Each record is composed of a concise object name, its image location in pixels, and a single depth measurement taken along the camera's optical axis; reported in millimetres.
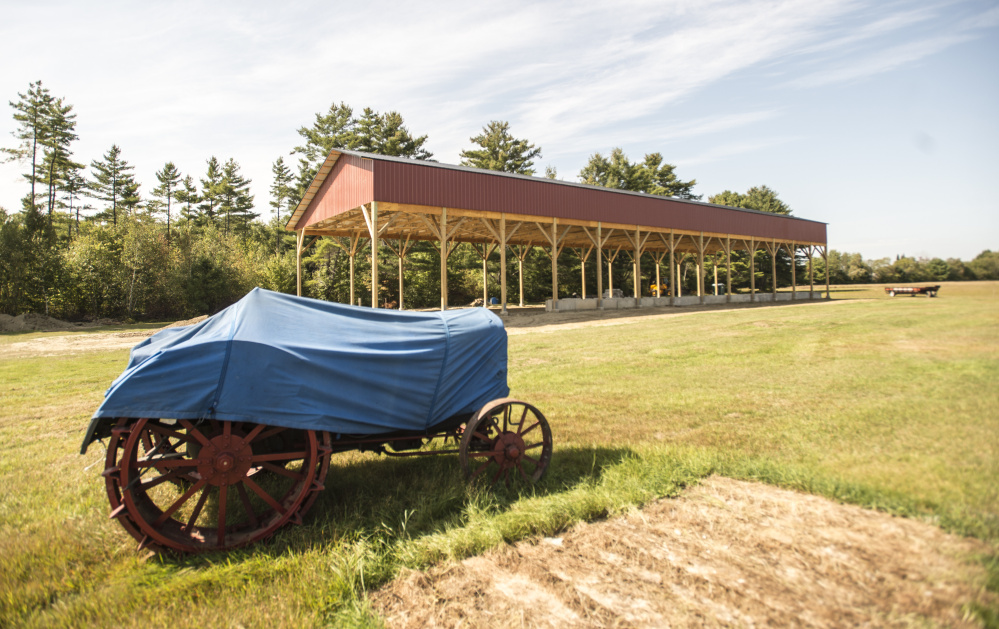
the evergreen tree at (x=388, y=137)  40812
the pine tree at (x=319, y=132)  45094
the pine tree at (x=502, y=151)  45781
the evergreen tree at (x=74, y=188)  43781
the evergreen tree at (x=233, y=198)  54456
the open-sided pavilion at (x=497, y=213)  18969
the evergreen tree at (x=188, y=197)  54531
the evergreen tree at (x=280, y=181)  55612
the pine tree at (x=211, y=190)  54312
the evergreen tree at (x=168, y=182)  54875
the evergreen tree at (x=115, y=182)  50125
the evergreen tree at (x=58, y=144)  37281
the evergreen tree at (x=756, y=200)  61562
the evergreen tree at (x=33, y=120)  35981
